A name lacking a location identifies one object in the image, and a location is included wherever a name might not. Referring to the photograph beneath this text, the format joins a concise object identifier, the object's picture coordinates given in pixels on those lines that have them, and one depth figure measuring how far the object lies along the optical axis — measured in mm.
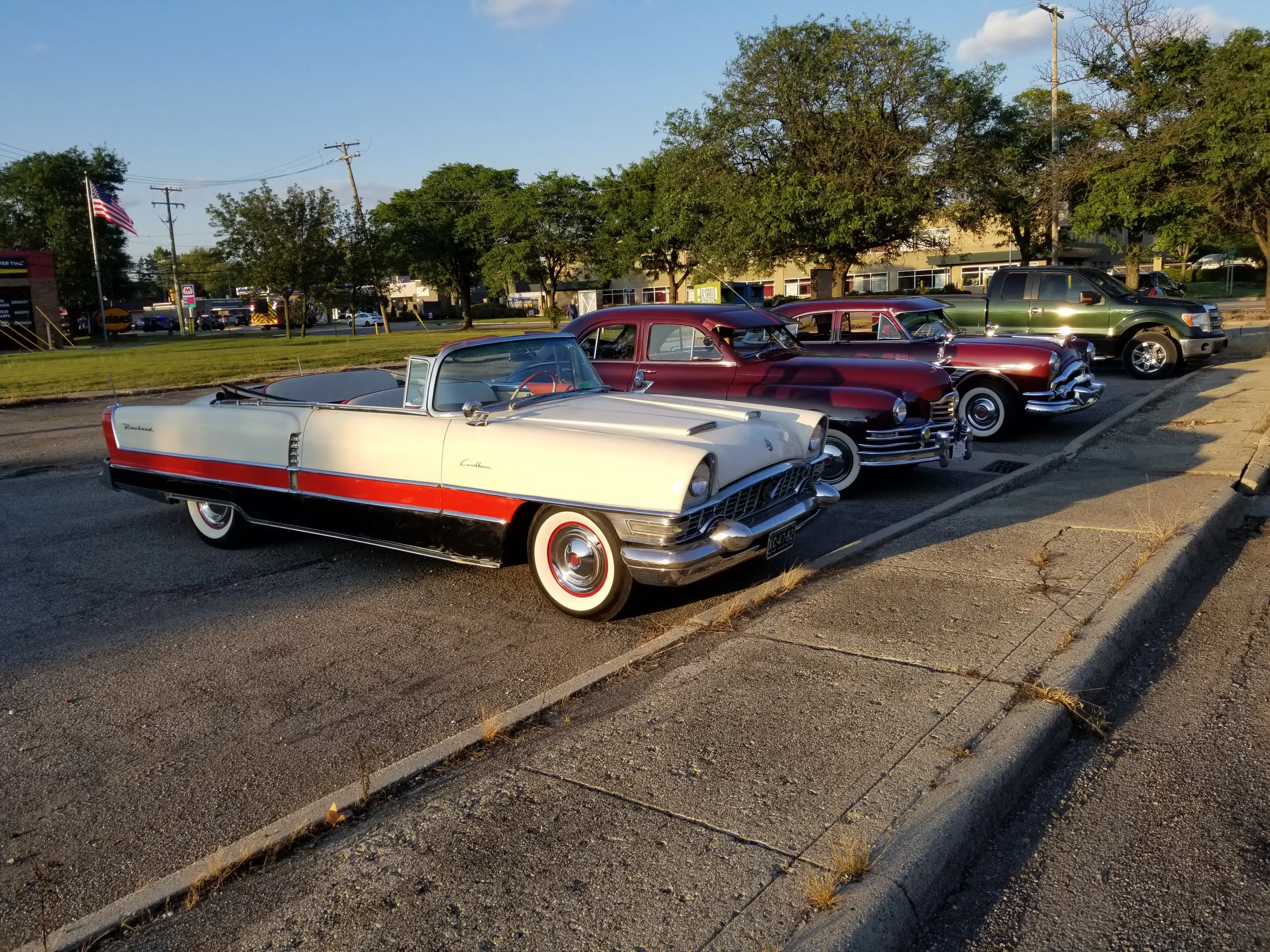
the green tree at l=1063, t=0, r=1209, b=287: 26750
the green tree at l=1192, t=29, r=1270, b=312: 24172
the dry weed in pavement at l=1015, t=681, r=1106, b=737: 3857
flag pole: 46562
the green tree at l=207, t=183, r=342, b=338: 41375
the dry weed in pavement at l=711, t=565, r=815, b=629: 5020
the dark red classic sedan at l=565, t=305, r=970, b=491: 8062
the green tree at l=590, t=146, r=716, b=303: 55719
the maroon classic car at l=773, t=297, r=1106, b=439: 10898
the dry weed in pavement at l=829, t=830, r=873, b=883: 2729
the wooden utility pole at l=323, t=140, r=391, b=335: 55128
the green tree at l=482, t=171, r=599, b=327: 58562
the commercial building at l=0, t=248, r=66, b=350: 44375
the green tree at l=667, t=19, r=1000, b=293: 30141
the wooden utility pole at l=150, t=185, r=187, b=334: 65938
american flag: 37031
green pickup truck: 16078
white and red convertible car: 4812
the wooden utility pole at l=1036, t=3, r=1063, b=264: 30312
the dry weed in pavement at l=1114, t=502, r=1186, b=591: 5597
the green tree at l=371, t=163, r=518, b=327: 62344
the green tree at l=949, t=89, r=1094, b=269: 31141
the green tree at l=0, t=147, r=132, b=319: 58469
